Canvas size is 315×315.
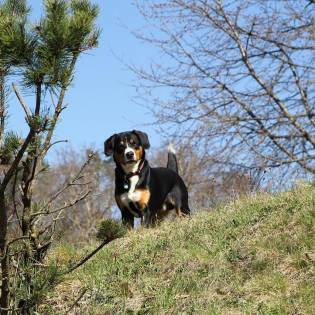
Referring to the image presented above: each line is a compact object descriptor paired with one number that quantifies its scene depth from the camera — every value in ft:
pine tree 29.91
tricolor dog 62.34
